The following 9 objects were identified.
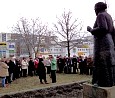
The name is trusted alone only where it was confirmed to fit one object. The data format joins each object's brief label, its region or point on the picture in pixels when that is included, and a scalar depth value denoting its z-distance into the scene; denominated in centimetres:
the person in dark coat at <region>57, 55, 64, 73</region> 1024
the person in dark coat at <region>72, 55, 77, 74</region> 980
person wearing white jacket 905
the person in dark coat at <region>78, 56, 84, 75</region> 945
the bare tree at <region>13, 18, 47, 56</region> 2047
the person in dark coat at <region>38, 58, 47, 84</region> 712
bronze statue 285
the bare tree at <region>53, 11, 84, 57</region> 1495
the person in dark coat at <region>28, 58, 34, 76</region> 943
